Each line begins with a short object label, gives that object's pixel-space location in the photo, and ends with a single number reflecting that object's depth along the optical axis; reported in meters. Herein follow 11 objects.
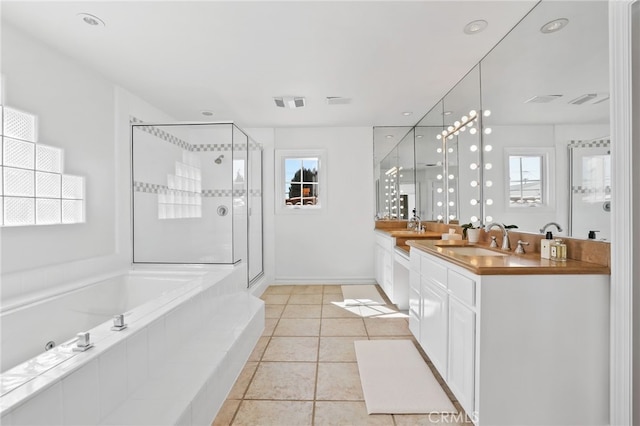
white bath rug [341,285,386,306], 3.96
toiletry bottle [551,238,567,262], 1.76
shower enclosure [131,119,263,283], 3.54
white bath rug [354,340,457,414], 1.87
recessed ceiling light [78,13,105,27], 2.07
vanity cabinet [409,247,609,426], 1.51
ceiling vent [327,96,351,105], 3.60
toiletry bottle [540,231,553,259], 1.83
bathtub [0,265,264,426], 1.13
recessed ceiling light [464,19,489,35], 2.17
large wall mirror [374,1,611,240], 1.62
